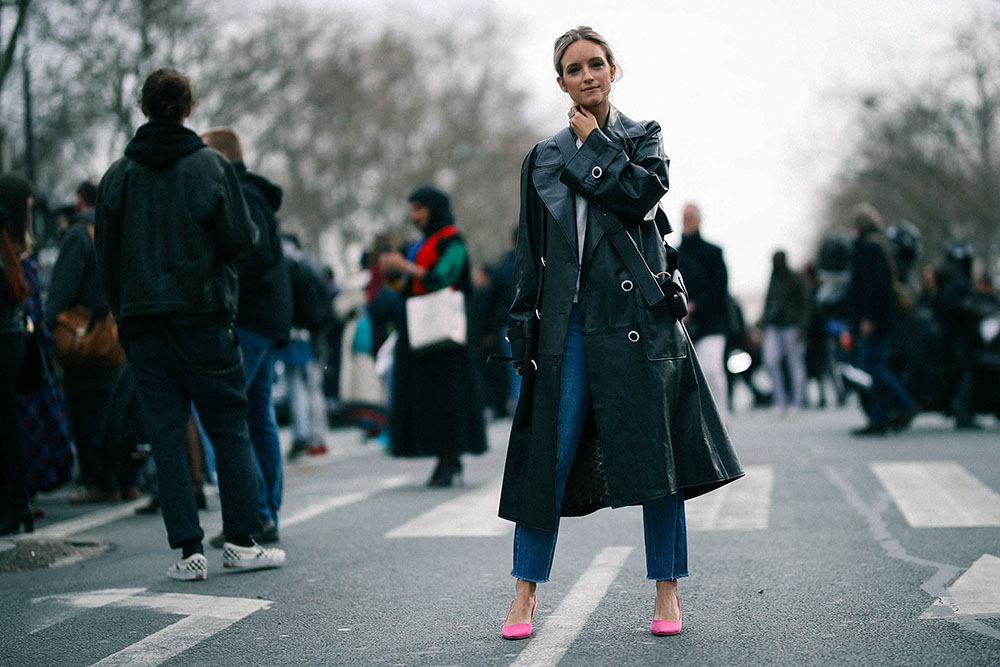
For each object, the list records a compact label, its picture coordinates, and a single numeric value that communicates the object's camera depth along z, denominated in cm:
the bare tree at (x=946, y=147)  5059
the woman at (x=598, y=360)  473
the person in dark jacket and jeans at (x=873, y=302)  1330
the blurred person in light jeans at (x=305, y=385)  1295
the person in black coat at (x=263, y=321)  739
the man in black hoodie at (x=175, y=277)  621
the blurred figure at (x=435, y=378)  1000
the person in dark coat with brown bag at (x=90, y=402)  927
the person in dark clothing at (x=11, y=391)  781
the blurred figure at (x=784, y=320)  1809
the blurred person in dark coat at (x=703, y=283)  1234
